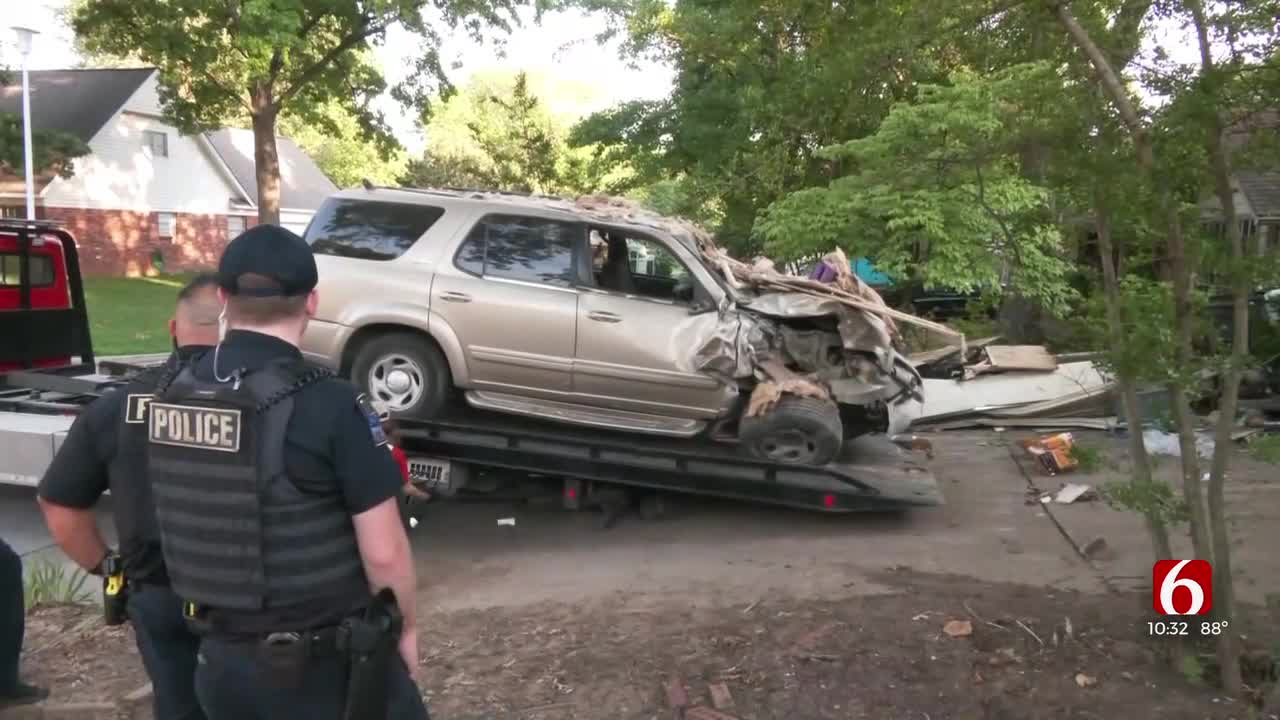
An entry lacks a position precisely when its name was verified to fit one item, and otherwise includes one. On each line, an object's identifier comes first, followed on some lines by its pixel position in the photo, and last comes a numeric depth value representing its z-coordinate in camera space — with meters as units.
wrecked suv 6.95
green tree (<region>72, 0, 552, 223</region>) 18.98
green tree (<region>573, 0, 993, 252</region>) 14.37
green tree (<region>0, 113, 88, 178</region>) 23.06
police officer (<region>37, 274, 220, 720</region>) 2.74
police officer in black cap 2.27
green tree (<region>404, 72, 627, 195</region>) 29.23
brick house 33.22
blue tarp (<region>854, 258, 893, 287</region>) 17.27
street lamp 20.64
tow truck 6.82
